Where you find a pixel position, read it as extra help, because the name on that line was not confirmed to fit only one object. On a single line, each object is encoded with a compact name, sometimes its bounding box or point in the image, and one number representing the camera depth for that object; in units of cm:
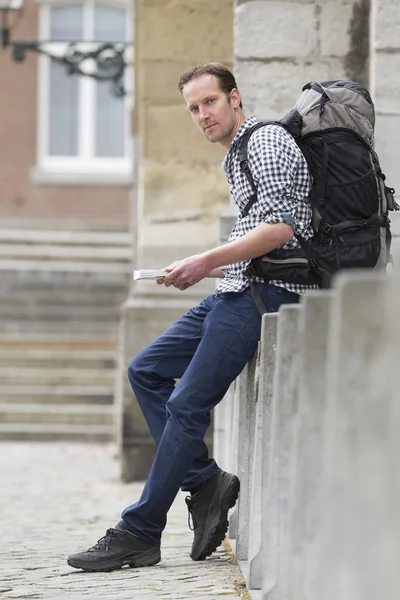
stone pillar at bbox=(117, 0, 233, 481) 1969
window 4666
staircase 2944
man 932
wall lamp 2545
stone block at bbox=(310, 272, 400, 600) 553
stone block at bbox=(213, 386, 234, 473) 1254
